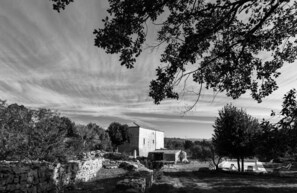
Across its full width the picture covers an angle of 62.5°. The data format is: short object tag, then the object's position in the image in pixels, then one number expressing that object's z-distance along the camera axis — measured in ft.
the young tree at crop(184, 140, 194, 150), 347.56
